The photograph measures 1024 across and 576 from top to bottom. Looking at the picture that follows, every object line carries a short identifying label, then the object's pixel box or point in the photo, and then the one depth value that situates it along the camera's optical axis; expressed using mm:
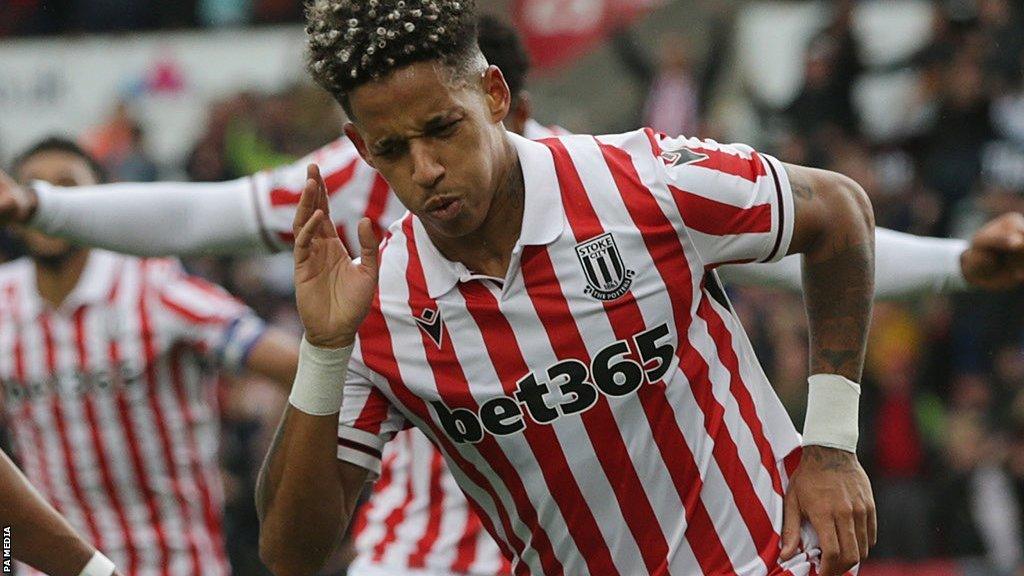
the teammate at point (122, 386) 12109
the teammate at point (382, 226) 9375
